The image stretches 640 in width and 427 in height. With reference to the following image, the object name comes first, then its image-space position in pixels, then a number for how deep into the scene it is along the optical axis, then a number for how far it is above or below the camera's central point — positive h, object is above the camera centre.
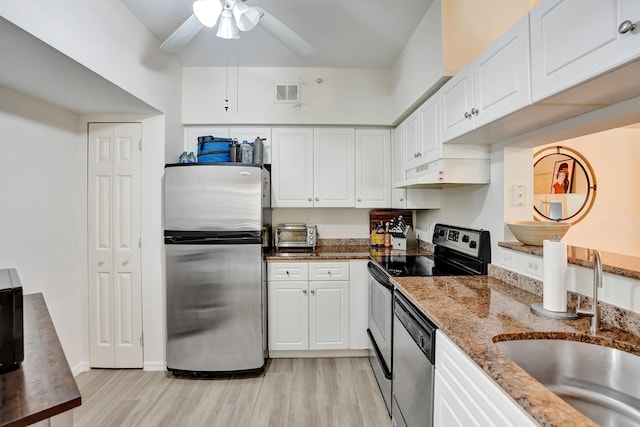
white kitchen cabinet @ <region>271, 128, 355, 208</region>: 2.99 +0.47
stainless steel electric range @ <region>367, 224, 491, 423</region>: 1.95 -0.41
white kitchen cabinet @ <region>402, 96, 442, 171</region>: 2.01 +0.60
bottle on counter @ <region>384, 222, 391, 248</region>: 3.22 -0.29
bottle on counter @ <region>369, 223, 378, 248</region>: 3.25 -0.28
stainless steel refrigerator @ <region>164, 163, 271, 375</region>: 2.38 -0.43
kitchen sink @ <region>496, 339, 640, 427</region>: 0.92 -0.56
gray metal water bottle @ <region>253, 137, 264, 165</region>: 2.79 +0.60
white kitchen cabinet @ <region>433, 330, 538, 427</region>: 0.80 -0.59
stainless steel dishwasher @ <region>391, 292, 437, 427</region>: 1.30 -0.77
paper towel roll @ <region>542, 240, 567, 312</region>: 1.21 -0.26
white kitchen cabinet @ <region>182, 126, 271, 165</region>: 2.97 +0.81
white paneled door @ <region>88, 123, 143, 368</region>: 2.55 -0.27
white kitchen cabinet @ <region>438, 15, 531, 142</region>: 1.21 +0.62
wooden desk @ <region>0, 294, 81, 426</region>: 0.77 -0.52
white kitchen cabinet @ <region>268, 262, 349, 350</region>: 2.69 -0.86
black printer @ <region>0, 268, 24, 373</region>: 0.95 -0.38
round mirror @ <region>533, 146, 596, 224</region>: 2.29 +0.22
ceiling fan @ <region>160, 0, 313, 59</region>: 1.46 +1.06
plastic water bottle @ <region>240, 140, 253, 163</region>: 2.75 +0.56
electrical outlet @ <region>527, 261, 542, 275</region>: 1.55 -0.29
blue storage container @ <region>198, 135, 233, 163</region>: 2.60 +0.56
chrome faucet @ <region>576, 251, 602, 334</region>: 1.07 -0.29
